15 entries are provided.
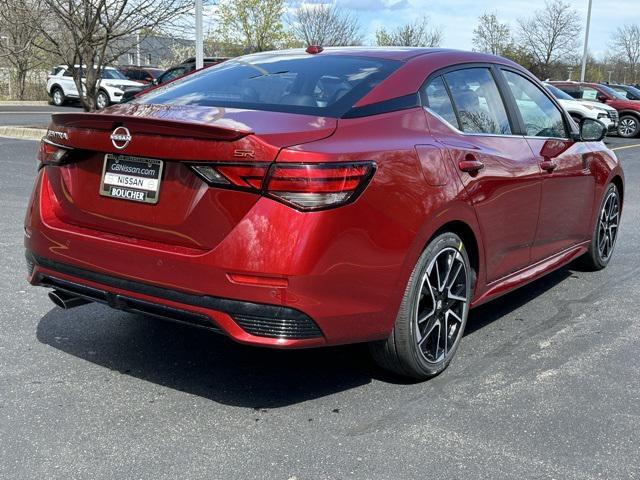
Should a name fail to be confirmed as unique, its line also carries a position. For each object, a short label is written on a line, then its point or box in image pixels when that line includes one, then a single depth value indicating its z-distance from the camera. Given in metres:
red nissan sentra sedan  2.90
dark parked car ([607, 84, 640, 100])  24.77
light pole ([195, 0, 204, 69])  14.36
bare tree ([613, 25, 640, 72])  71.00
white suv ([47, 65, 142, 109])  27.00
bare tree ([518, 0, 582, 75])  50.50
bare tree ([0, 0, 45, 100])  15.34
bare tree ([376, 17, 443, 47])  47.84
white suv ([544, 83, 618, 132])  19.25
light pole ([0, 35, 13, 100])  29.59
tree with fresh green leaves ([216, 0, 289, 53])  45.61
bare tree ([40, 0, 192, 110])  14.04
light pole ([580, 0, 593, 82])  41.16
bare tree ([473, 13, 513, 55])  52.91
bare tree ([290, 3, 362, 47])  45.22
